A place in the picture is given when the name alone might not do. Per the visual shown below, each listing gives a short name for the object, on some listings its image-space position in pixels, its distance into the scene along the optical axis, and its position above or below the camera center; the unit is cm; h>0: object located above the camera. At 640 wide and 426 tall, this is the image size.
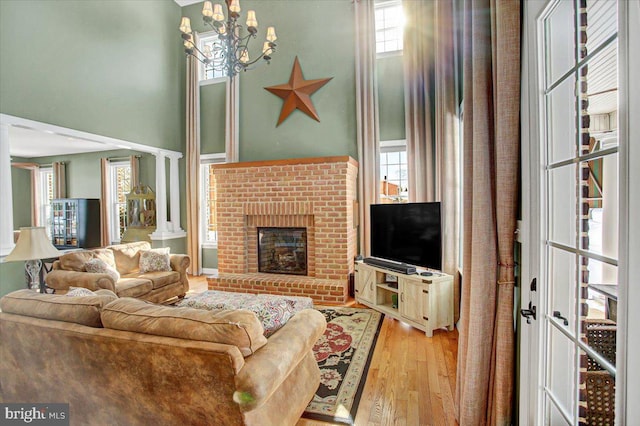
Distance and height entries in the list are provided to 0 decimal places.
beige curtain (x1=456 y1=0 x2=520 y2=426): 143 +0
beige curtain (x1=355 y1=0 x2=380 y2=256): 465 +140
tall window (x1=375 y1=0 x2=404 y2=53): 475 +291
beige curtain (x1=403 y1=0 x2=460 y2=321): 351 +116
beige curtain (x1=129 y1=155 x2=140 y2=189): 613 +85
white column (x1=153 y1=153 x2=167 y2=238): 561 +25
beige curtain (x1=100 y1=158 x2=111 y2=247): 651 +17
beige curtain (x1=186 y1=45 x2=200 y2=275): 579 +113
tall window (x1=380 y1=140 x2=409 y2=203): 466 +57
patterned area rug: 196 -130
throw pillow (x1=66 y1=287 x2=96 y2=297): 187 -52
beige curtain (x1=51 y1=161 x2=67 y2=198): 689 +77
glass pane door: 95 -1
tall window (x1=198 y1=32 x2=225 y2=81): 589 +307
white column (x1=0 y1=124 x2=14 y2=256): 342 +19
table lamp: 303 -36
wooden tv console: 303 -98
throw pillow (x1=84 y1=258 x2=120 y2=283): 357 -68
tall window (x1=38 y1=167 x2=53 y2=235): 732 +53
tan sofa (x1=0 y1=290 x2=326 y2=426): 128 -71
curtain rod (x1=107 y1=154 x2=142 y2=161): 642 +113
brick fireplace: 422 -14
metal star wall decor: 498 +197
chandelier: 300 +191
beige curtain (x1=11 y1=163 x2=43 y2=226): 723 +43
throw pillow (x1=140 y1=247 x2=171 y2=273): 418 -71
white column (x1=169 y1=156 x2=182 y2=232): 582 +33
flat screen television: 317 -30
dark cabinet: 647 -24
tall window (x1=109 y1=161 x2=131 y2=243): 658 +33
